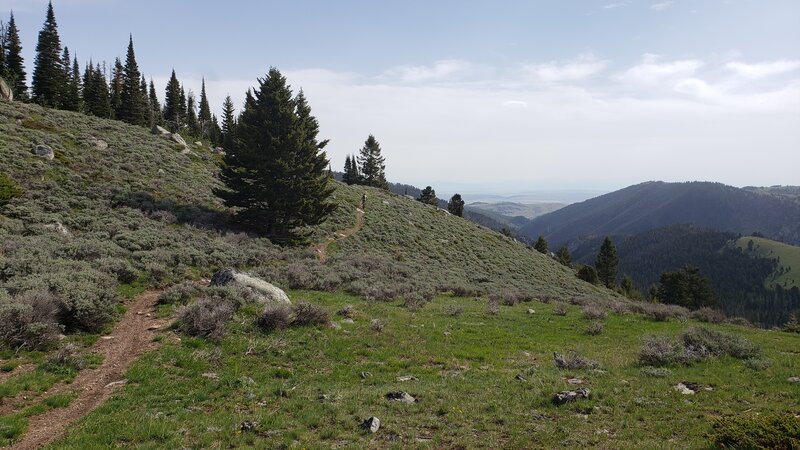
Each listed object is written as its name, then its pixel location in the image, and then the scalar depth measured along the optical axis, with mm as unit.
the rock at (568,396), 10305
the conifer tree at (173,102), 93062
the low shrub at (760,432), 6881
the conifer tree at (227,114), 100419
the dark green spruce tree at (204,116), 112838
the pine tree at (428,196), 93969
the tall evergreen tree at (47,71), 64062
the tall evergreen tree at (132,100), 74625
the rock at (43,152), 34125
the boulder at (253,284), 17703
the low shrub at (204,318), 14102
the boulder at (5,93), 50562
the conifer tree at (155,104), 93875
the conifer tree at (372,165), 90494
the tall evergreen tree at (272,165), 33500
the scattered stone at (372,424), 8742
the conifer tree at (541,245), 90506
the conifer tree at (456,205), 93188
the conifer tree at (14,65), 62284
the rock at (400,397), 10427
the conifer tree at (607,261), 82938
